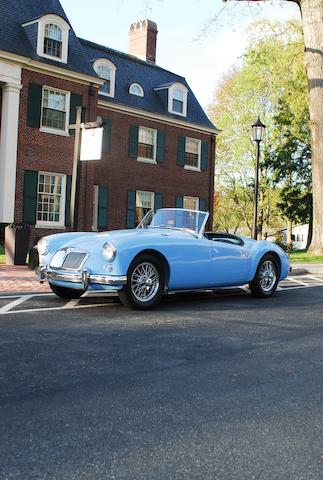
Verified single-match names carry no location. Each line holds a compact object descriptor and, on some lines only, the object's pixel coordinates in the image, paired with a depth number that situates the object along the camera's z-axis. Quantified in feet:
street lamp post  49.08
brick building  60.70
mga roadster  21.66
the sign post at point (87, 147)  37.81
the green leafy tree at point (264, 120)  113.09
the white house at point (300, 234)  289.84
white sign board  37.99
